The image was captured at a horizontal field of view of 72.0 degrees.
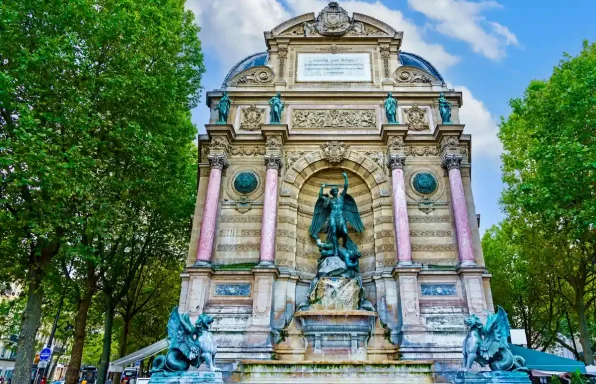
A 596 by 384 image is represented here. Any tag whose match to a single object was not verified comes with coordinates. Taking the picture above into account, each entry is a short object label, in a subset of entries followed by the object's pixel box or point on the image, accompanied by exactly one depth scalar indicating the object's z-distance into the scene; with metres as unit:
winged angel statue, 14.78
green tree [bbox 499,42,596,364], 14.13
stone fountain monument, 9.96
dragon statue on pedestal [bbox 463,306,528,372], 8.68
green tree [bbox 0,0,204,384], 10.84
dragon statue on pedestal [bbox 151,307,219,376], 8.52
